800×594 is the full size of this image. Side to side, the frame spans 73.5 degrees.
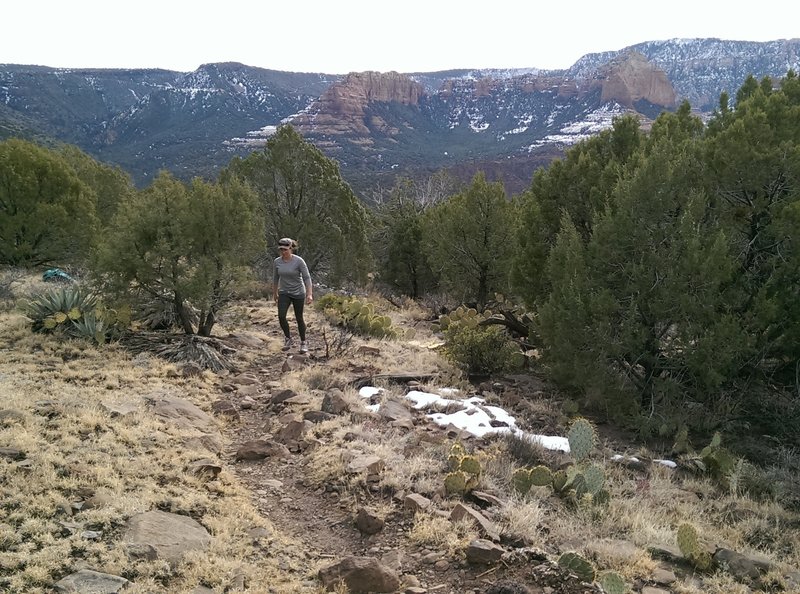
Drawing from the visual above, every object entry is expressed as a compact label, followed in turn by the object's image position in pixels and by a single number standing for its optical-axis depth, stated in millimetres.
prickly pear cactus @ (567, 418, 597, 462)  5766
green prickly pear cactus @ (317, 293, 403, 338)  11758
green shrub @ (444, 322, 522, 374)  9367
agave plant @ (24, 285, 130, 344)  8367
